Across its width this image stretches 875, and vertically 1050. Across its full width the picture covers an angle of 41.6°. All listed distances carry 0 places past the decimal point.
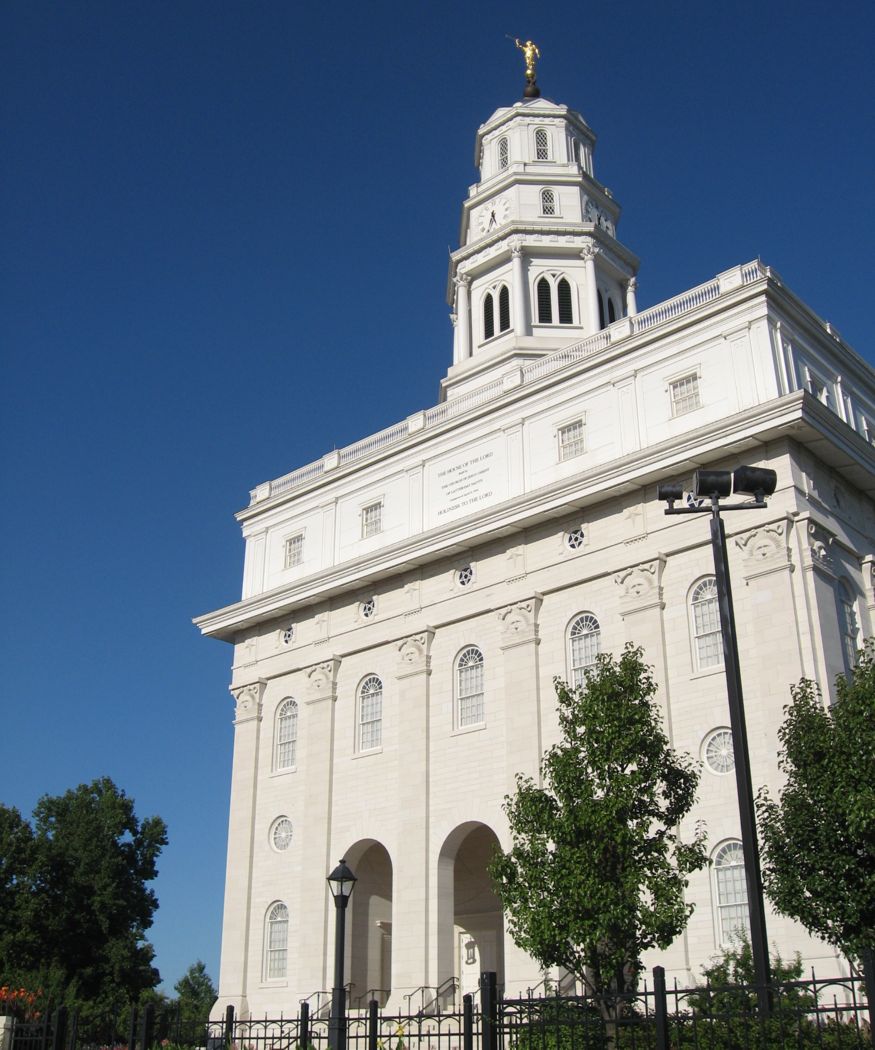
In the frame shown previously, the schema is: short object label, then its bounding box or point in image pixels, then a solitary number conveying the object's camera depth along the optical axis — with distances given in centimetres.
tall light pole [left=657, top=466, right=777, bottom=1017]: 1431
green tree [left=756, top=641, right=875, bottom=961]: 1811
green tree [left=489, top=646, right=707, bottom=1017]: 1962
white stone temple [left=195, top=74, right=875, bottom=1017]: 2831
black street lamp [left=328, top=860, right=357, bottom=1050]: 1645
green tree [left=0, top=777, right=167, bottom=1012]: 4747
